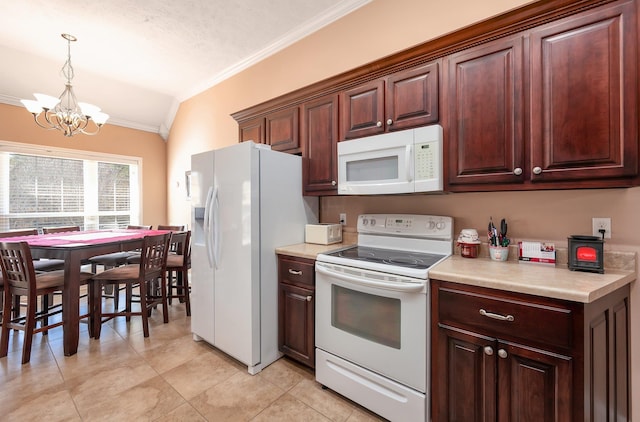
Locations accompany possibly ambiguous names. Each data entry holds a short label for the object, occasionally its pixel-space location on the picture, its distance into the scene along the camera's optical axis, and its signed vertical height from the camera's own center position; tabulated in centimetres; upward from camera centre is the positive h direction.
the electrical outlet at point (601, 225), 154 -10
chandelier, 283 +111
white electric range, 154 -66
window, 386 +36
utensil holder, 176 -28
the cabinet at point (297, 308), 209 -76
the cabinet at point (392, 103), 185 +76
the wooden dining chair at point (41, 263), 320 -59
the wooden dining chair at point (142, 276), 273 -64
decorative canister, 185 -23
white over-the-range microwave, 177 +32
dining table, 241 -41
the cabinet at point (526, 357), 116 -68
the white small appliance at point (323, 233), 244 -21
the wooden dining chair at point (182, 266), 333 -64
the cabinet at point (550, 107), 130 +53
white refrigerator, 215 -23
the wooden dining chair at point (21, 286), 227 -62
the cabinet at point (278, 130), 263 +81
